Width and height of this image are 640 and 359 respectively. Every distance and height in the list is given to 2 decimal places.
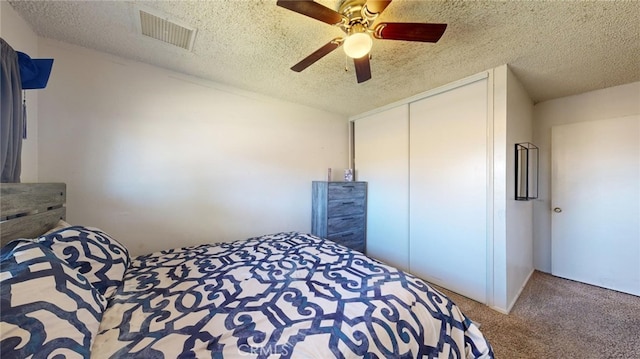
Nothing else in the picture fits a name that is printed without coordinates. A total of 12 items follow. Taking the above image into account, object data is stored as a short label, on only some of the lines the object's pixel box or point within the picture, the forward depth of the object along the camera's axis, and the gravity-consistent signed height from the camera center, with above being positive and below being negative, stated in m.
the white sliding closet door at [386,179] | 2.83 +0.03
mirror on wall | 2.28 +0.14
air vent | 1.49 +1.11
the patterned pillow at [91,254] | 1.06 -0.41
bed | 0.71 -0.59
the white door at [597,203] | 2.31 -0.23
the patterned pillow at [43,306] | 0.58 -0.41
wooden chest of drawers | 2.89 -0.44
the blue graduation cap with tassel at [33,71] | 1.29 +0.65
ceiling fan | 1.13 +0.88
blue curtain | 1.12 +0.34
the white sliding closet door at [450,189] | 2.16 -0.08
